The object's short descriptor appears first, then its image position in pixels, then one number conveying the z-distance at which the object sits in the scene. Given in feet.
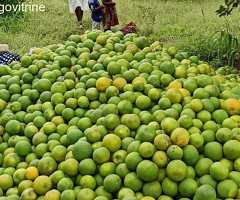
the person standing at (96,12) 26.50
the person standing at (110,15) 26.25
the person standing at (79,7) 28.44
